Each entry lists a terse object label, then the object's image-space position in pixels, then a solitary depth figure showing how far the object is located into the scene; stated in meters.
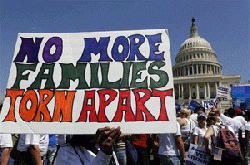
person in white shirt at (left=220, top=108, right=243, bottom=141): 4.47
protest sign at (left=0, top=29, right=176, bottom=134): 2.06
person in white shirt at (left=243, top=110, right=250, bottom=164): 5.11
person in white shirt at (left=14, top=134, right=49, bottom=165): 2.92
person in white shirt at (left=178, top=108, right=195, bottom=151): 4.80
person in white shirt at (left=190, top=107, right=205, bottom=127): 6.69
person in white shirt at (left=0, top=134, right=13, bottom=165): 2.79
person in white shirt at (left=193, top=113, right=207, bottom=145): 4.18
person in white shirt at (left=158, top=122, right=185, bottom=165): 3.75
